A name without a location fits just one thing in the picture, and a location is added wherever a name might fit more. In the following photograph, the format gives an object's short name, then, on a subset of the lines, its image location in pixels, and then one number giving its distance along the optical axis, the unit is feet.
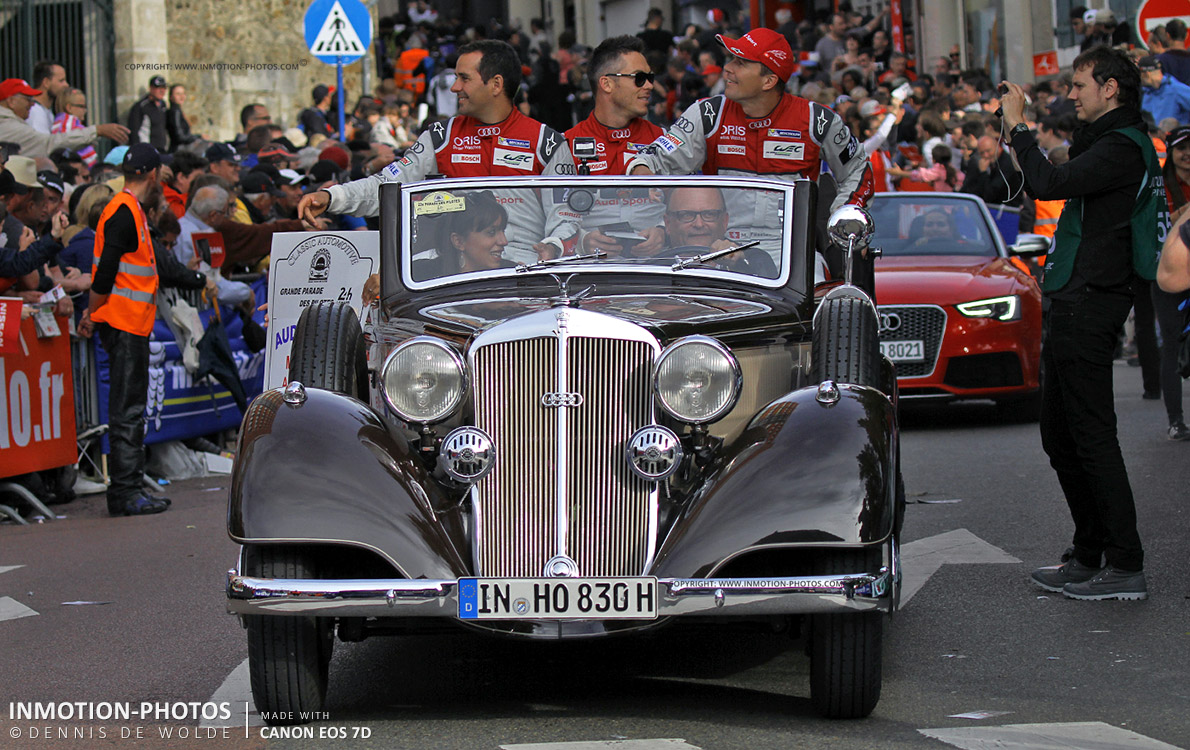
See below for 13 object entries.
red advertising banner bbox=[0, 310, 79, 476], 62.90
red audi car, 75.61
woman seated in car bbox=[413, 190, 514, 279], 39.63
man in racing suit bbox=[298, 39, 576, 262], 49.44
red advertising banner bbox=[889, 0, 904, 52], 184.65
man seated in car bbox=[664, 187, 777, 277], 39.27
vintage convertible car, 29.58
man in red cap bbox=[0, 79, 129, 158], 88.38
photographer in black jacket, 41.22
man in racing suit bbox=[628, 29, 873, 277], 48.44
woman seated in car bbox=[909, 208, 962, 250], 83.56
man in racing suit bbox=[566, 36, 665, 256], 53.78
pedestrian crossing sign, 97.86
